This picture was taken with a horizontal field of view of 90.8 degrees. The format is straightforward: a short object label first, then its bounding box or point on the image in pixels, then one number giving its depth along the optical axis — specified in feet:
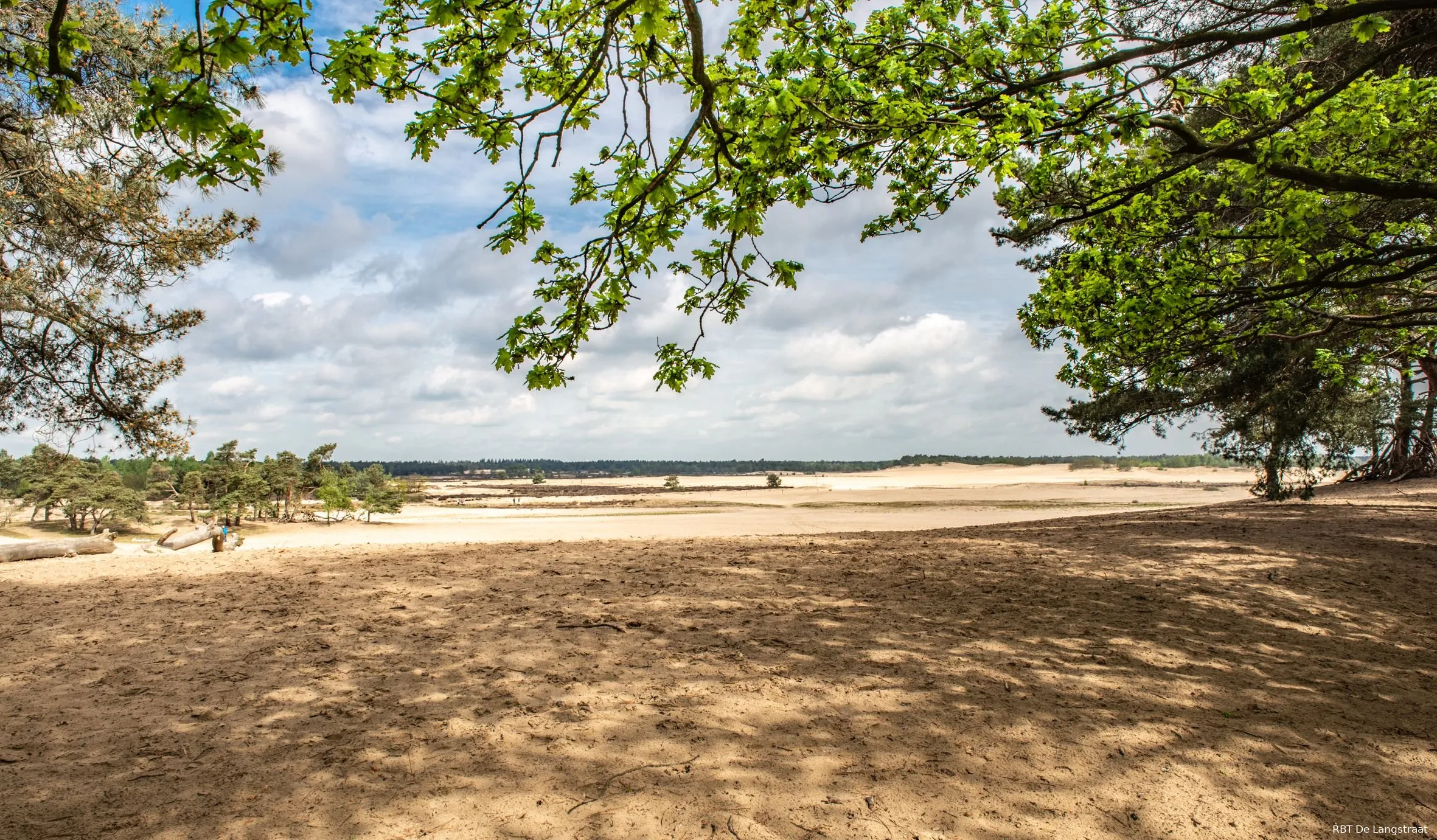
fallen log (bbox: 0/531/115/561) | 36.86
